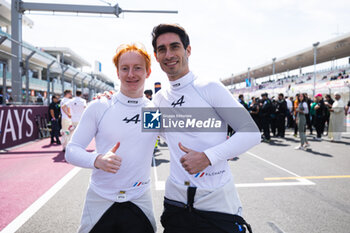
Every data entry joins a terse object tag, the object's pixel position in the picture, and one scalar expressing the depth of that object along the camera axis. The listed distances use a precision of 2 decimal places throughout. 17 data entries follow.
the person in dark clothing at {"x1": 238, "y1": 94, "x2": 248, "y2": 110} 9.21
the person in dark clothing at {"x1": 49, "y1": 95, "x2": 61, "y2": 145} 8.34
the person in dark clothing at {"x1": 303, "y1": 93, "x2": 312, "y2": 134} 11.10
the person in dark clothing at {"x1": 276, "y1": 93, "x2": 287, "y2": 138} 10.23
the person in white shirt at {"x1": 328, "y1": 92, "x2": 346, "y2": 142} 9.05
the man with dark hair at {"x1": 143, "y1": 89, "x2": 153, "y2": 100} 7.15
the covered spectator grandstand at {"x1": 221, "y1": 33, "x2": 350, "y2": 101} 23.25
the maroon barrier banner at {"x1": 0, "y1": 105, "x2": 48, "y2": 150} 7.23
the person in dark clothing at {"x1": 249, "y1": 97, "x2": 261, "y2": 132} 9.96
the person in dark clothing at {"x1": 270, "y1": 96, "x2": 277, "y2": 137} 10.20
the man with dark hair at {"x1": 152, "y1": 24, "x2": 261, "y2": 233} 1.27
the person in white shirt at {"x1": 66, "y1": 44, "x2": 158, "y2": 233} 1.36
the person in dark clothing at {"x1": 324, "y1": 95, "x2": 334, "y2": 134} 10.48
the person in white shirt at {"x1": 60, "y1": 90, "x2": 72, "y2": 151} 6.89
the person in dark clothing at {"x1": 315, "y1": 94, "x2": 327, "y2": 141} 9.55
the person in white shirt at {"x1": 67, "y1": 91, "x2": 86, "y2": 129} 6.79
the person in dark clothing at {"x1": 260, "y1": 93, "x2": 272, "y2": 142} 9.23
